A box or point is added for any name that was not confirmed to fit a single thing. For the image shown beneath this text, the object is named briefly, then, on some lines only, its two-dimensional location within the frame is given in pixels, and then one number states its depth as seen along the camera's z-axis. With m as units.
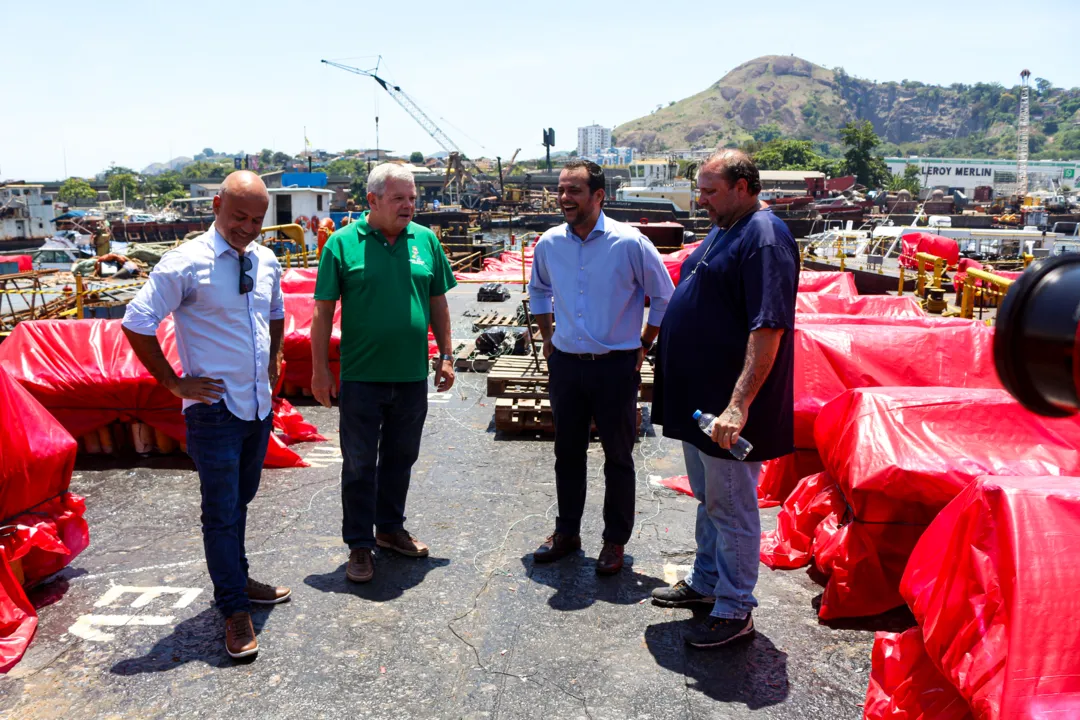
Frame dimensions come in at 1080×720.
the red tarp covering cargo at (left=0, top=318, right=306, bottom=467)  5.74
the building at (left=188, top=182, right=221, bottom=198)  134.98
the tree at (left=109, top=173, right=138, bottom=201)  144.62
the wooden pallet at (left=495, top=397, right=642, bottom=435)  6.51
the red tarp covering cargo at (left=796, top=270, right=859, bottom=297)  9.48
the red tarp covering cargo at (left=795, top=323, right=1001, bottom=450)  5.18
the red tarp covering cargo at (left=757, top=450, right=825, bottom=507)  4.90
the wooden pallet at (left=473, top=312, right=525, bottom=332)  11.27
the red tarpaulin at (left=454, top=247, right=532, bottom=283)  20.07
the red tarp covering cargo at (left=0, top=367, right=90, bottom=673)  3.51
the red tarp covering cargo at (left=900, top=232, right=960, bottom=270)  20.80
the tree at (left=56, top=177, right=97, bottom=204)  129.50
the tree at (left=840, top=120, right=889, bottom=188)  106.44
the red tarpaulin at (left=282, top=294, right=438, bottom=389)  7.59
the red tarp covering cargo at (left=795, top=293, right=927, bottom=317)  7.93
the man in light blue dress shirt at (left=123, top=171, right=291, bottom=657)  3.27
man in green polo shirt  3.93
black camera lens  1.39
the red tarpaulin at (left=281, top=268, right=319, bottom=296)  10.42
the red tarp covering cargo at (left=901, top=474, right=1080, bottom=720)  2.18
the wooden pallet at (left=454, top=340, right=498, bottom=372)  9.20
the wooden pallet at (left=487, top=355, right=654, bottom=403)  6.90
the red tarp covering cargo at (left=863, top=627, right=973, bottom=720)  2.55
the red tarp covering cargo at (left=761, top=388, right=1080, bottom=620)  3.53
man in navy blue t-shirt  3.10
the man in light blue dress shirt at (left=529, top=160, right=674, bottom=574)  4.03
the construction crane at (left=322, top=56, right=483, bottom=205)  75.19
